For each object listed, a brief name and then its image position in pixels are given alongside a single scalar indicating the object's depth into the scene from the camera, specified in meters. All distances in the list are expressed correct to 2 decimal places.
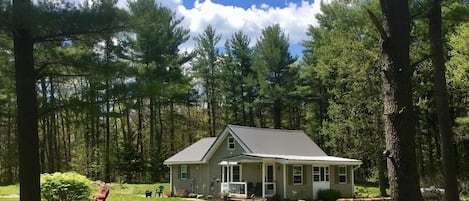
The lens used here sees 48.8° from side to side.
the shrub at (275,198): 26.95
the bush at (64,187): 17.67
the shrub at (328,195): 28.67
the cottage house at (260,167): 27.88
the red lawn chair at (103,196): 17.86
